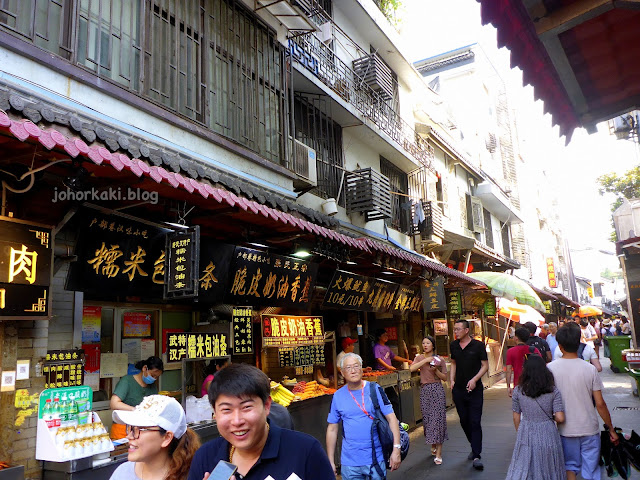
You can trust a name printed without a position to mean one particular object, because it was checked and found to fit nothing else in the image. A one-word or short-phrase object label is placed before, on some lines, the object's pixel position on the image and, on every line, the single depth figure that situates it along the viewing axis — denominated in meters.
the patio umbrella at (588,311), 28.63
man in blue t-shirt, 4.92
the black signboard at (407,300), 12.90
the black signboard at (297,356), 9.55
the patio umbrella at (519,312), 17.05
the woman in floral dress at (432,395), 8.65
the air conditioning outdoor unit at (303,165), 10.76
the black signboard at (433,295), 13.36
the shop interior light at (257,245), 8.17
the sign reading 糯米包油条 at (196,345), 6.62
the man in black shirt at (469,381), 8.27
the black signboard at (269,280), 7.72
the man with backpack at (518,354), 8.49
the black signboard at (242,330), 7.69
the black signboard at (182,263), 5.95
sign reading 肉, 5.02
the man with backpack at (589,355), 9.86
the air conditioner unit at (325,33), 13.60
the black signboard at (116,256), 5.57
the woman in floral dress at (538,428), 5.46
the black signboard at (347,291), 10.07
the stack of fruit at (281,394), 8.12
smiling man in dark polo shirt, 2.30
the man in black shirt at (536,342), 9.45
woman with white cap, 2.98
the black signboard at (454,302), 15.84
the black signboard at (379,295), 11.45
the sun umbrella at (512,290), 15.20
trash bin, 19.56
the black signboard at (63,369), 5.81
